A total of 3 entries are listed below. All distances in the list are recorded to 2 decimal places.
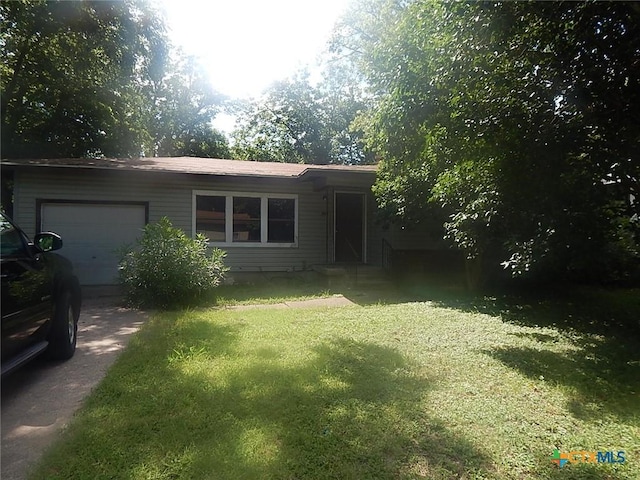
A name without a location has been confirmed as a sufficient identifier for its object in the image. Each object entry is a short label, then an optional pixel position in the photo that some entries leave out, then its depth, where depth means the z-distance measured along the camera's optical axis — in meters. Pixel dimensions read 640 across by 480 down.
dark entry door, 11.48
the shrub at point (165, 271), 7.21
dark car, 3.06
